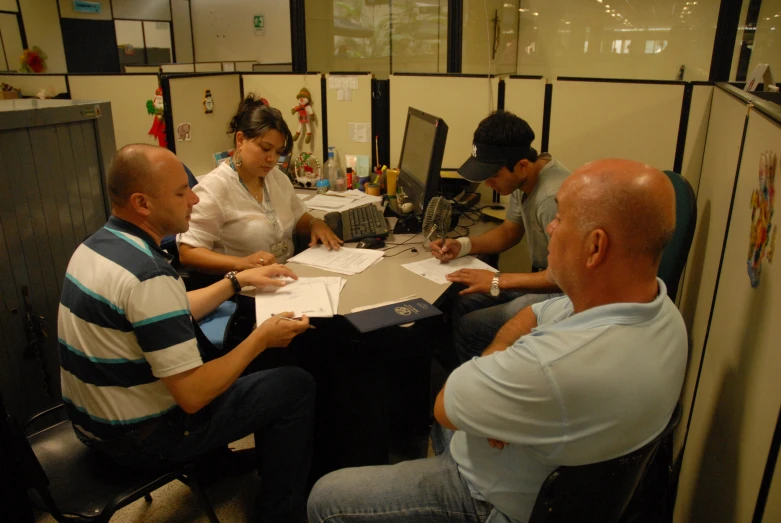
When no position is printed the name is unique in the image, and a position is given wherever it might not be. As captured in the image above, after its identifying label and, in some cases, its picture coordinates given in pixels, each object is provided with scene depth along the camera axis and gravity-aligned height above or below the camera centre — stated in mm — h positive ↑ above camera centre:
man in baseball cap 1938 -452
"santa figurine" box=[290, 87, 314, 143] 3275 -126
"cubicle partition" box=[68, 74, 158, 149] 3201 -56
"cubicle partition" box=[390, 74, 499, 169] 2855 -66
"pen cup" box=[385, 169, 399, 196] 3043 -488
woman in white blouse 2064 -461
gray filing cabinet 1707 -410
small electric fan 2208 -501
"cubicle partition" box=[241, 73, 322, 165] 3293 -29
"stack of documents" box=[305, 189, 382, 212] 2840 -581
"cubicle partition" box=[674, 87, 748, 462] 1662 -434
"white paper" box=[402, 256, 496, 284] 1979 -645
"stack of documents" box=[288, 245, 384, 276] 2047 -636
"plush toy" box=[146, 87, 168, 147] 2809 -163
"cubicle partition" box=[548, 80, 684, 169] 2441 -151
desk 1780 -648
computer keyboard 2355 -578
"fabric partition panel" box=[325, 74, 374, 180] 3178 -158
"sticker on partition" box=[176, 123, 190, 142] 2895 -227
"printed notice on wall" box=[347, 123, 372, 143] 3225 -248
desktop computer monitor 2256 -300
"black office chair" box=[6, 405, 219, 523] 1227 -944
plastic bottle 3210 -472
